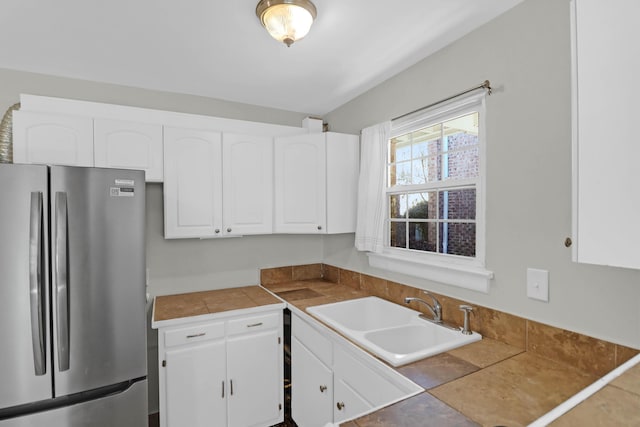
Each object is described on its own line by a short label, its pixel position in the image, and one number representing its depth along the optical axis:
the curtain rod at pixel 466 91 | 1.60
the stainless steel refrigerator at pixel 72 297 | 1.46
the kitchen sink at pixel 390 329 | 1.46
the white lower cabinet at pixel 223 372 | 1.92
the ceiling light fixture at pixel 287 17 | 1.39
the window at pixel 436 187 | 1.80
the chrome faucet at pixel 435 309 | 1.80
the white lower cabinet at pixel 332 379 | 1.35
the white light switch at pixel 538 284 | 1.38
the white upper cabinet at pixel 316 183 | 2.51
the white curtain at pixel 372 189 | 2.29
